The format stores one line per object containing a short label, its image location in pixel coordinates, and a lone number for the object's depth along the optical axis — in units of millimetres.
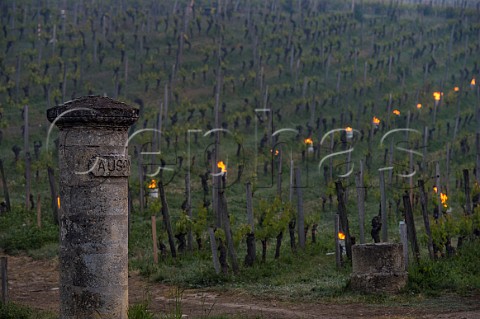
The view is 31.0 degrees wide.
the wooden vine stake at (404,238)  17109
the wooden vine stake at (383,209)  19641
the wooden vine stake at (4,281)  15202
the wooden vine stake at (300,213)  21578
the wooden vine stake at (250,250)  19594
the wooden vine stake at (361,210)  19562
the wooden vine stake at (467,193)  22031
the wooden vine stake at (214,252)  18539
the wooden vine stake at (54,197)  24922
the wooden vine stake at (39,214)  24641
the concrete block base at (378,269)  16422
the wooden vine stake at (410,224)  18516
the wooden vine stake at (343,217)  19625
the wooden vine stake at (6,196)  26703
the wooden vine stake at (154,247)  20641
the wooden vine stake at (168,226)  20984
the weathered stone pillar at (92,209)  10656
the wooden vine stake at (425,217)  19062
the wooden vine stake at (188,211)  21866
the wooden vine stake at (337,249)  19447
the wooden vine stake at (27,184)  26750
